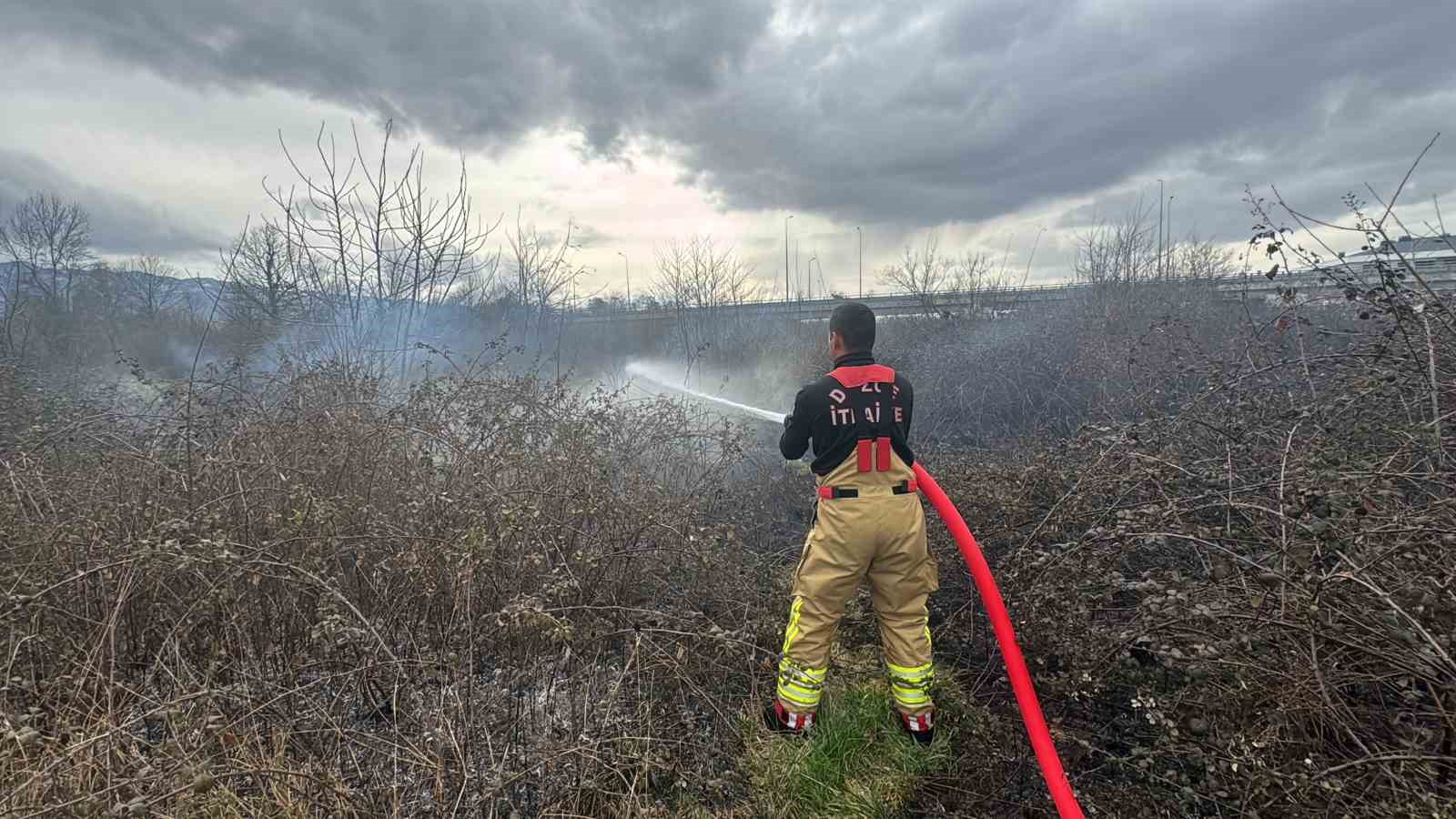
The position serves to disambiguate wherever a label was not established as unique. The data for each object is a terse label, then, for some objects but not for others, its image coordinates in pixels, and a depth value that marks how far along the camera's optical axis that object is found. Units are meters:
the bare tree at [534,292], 11.33
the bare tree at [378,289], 6.50
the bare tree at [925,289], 12.55
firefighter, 2.87
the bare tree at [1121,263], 11.94
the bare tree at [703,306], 17.75
